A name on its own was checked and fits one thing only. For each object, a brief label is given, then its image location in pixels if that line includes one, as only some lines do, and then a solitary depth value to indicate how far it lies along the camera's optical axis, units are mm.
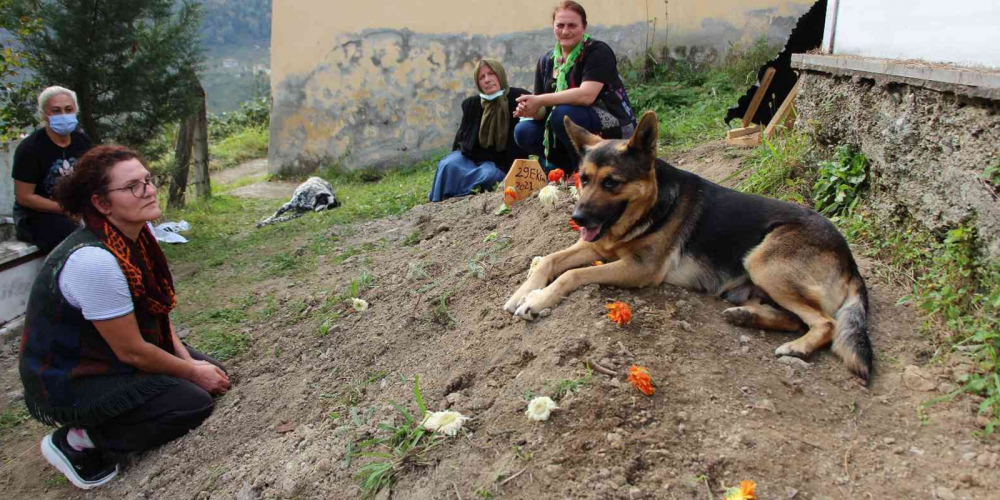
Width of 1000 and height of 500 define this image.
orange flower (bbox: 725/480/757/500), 2244
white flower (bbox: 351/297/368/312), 4652
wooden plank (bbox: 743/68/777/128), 6309
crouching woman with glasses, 3395
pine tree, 7520
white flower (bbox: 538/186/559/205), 4918
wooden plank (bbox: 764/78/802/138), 5859
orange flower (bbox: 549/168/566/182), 5324
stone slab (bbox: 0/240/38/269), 5809
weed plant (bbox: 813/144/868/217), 4352
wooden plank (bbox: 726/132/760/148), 6188
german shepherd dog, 3332
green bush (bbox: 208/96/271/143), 18297
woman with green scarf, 5246
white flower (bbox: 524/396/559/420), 2705
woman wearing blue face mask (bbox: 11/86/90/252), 5750
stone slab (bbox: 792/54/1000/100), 3117
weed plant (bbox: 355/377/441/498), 2754
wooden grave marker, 5613
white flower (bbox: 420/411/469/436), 2824
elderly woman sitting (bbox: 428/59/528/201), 7078
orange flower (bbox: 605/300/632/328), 3152
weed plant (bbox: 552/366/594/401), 2814
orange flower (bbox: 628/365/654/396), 2742
